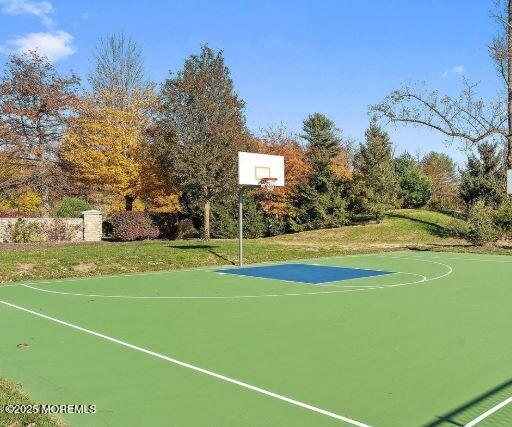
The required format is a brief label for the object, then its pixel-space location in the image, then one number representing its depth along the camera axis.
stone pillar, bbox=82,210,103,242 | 23.94
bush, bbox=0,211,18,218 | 29.21
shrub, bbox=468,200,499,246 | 22.08
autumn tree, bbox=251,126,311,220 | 31.38
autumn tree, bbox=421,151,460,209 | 37.31
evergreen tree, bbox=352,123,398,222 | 30.56
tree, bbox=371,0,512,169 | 22.64
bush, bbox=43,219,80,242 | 22.55
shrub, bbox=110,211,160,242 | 23.08
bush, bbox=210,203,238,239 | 28.03
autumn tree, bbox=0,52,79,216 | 26.88
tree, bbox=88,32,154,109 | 34.59
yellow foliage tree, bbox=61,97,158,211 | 25.86
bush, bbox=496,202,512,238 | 22.62
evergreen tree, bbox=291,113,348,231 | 30.91
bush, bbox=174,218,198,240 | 26.77
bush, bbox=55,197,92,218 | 25.44
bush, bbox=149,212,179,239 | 25.70
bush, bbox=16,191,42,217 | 35.65
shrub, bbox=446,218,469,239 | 24.05
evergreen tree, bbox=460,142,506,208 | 27.11
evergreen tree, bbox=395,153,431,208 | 36.53
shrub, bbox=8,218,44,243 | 21.11
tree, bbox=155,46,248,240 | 23.06
